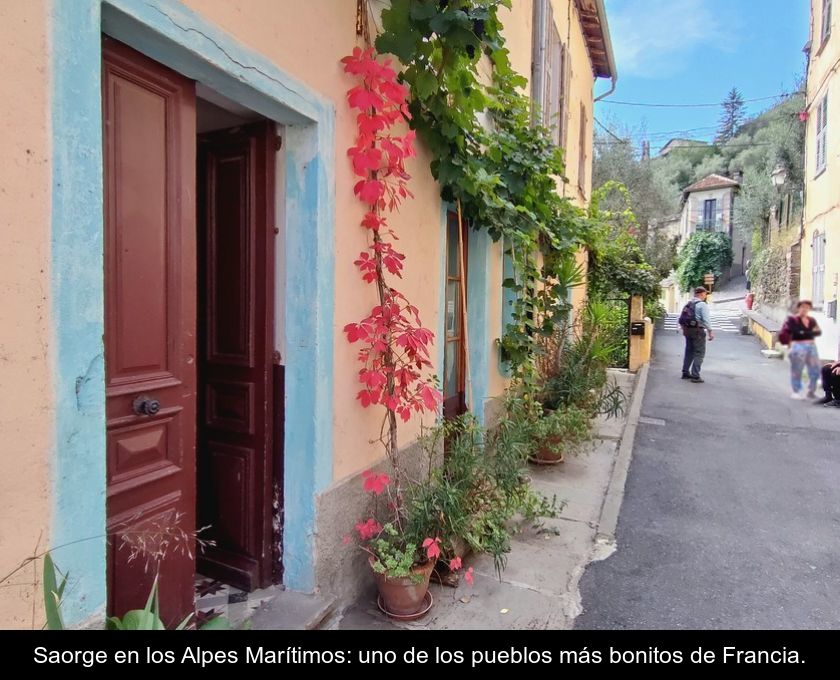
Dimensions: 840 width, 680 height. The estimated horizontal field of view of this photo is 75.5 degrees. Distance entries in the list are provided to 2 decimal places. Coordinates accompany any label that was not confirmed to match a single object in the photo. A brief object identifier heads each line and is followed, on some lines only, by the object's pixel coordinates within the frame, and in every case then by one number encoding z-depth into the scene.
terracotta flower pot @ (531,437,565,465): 5.22
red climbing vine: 2.65
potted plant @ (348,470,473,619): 2.62
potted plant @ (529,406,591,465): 5.07
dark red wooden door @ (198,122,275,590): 2.55
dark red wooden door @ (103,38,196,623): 1.78
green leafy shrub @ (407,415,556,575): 2.81
